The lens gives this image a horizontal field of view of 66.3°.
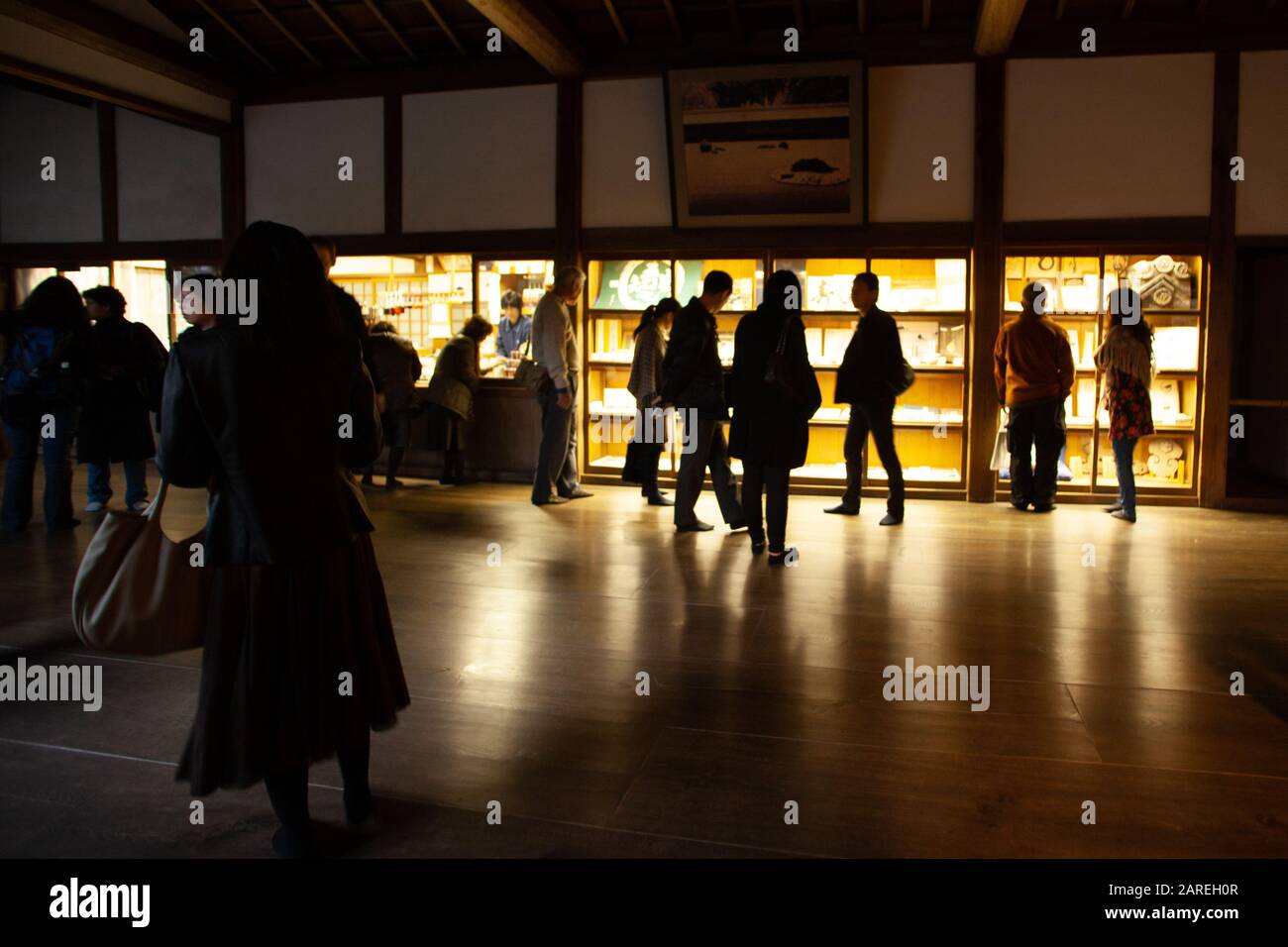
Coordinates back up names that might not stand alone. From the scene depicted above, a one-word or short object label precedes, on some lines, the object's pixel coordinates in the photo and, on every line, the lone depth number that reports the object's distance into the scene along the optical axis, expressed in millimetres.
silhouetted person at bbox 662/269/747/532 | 6145
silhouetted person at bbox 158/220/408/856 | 2227
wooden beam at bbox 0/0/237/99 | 7352
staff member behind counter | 9266
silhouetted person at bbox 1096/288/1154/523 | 7051
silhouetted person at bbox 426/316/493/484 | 8633
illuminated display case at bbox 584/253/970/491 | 8383
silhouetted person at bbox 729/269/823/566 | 5445
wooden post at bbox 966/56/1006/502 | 7918
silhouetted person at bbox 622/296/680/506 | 7234
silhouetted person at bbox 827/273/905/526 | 7066
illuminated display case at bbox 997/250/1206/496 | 7973
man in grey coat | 7469
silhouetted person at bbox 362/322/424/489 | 8398
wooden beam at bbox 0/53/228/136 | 7355
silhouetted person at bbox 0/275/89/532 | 6148
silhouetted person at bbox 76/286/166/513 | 6320
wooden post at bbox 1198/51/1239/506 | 7645
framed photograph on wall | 7961
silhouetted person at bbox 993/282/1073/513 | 7371
